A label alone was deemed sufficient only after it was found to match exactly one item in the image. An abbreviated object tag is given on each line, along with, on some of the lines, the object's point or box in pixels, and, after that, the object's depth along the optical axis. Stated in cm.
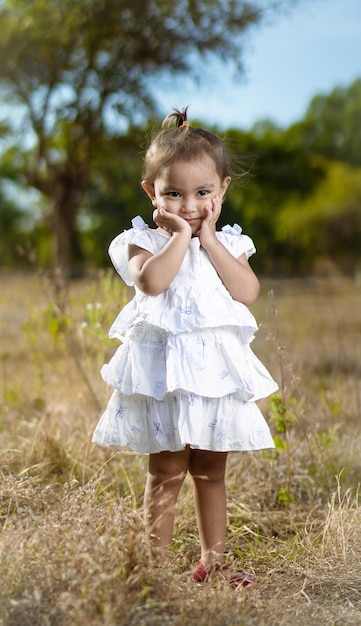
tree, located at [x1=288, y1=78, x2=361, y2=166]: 1712
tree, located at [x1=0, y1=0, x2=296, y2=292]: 932
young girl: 238
